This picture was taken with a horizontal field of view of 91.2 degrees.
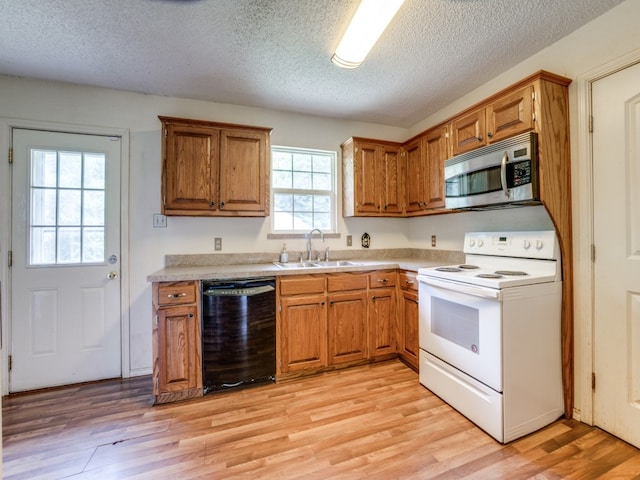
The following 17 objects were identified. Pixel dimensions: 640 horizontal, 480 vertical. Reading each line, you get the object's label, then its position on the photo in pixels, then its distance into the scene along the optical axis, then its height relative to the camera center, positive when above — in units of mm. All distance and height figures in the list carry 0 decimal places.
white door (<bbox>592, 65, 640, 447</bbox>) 1788 -55
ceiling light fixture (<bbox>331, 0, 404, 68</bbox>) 1676 +1256
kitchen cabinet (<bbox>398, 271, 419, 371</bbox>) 2656 -673
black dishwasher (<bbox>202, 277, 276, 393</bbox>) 2318 -686
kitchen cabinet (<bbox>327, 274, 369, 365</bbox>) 2646 -649
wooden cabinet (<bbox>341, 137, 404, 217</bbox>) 3148 +664
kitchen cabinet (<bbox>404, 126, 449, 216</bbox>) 2788 +688
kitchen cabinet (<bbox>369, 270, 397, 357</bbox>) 2785 -642
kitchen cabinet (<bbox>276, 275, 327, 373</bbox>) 2510 -664
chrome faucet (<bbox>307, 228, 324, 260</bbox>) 3176 +11
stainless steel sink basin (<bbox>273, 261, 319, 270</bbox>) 2686 -209
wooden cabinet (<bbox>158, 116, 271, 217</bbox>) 2574 +627
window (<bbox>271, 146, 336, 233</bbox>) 3217 +553
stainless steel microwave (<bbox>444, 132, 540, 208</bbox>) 1962 +472
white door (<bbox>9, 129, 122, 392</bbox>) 2451 -143
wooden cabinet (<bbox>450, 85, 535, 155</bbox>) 2010 +863
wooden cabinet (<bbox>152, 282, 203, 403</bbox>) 2223 -718
